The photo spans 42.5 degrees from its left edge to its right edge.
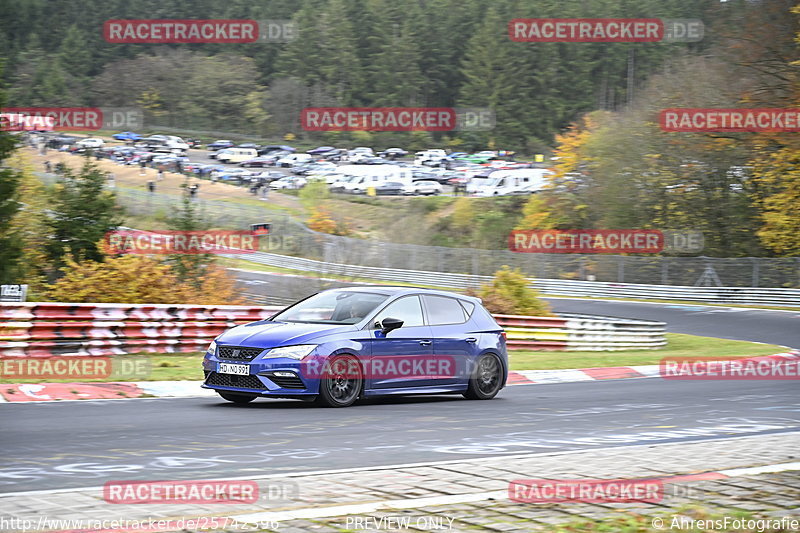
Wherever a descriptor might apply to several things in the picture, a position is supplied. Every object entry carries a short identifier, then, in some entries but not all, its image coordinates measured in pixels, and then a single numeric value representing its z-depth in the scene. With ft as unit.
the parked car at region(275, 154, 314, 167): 325.21
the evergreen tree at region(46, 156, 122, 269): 92.17
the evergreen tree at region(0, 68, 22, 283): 88.12
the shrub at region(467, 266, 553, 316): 91.50
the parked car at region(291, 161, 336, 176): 308.60
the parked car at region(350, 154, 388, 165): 328.29
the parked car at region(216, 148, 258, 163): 326.24
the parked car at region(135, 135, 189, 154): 330.07
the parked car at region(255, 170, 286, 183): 285.84
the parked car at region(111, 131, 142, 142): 338.95
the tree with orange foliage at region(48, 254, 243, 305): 68.39
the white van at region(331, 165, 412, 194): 285.02
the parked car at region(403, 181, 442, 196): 287.28
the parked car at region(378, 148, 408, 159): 372.38
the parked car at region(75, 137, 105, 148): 289.12
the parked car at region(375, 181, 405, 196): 284.61
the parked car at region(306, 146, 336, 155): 362.14
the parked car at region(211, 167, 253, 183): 284.41
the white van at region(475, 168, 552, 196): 270.46
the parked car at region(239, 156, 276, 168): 322.34
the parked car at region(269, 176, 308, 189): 281.48
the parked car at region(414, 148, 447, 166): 343.22
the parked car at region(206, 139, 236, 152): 344.88
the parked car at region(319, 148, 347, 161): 349.61
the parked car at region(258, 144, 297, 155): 345.92
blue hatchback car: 38.78
